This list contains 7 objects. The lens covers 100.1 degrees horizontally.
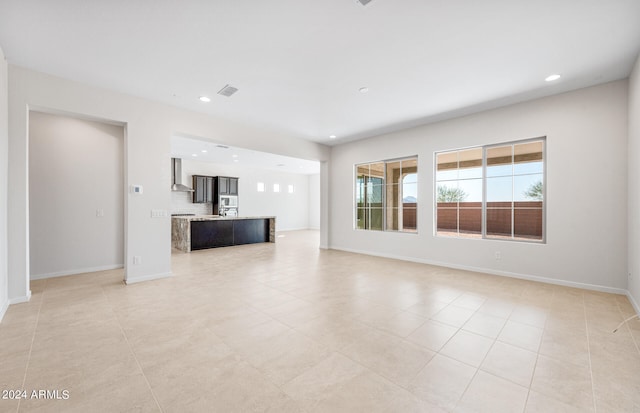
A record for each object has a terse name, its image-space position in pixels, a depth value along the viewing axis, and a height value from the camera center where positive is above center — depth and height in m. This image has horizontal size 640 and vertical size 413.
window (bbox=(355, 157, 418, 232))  6.08 +0.25
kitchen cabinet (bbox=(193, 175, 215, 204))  10.38 +0.66
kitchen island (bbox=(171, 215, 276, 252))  7.22 -0.77
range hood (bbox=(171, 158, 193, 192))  9.67 +1.17
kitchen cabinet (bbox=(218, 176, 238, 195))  10.90 +0.82
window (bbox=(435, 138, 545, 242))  4.49 +0.25
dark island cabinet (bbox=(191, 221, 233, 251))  7.33 -0.82
